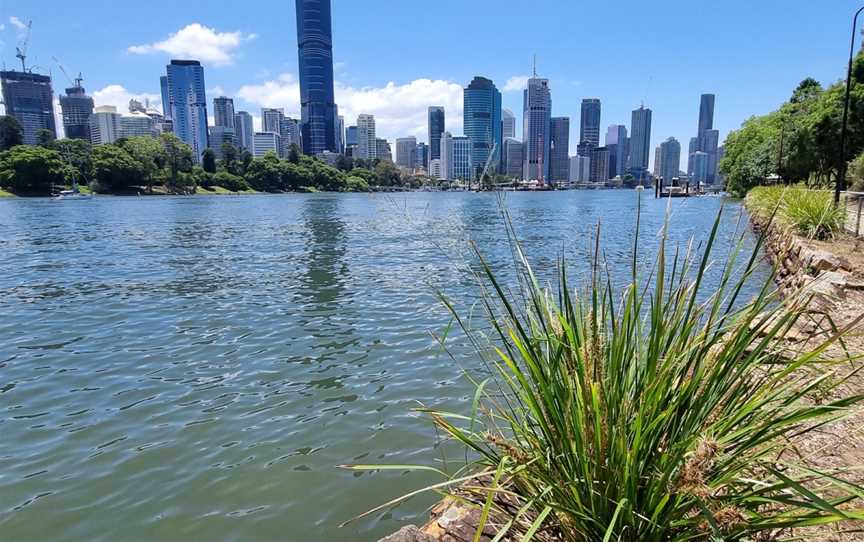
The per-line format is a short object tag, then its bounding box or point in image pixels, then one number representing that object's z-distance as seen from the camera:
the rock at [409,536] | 2.74
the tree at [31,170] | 90.31
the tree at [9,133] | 113.19
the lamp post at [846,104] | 15.74
